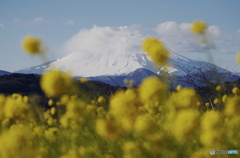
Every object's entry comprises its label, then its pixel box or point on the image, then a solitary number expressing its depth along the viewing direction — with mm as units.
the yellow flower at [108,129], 6430
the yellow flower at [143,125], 6025
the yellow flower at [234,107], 7316
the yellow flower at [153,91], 6445
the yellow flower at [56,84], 7082
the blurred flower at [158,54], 7809
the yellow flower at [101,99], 13691
